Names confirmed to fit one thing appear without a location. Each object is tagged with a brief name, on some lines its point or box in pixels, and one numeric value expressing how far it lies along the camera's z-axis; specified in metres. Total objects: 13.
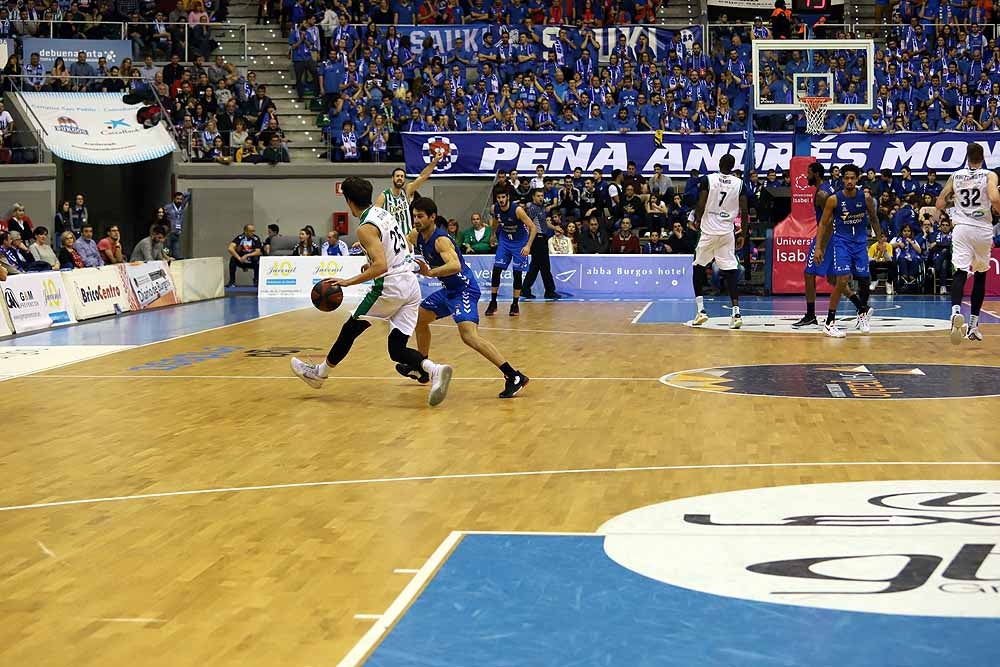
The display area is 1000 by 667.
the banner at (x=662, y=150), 26.25
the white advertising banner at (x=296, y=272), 24.88
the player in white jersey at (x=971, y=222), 13.44
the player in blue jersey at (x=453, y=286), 10.26
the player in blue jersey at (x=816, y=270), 15.36
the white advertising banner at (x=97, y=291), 18.73
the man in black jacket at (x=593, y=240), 25.17
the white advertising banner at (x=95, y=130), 26.69
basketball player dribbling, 9.86
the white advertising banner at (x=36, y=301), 16.88
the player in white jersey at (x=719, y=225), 16.73
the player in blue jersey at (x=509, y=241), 19.05
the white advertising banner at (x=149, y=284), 20.81
